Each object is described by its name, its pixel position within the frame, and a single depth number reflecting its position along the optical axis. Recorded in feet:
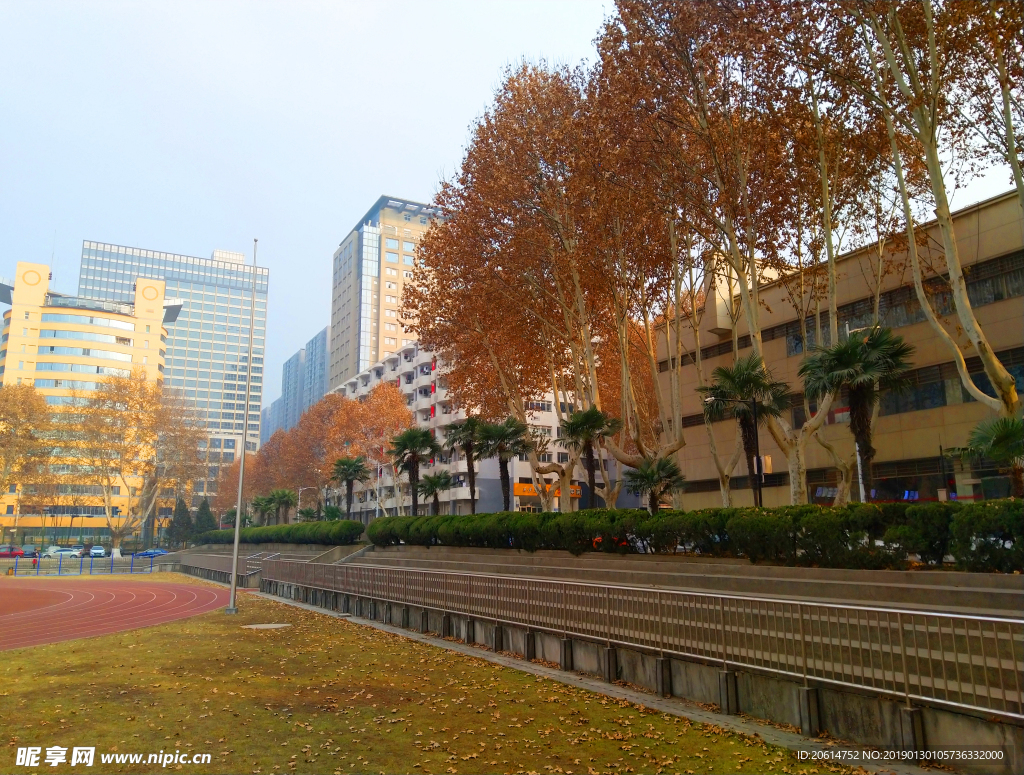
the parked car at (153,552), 235.42
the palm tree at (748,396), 69.46
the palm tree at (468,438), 116.78
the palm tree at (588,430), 89.20
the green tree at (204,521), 280.31
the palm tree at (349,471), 169.07
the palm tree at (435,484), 132.05
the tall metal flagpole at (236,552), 72.18
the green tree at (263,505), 219.82
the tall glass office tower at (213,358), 591.37
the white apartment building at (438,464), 216.54
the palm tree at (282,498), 216.74
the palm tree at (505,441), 107.45
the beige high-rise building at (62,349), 307.78
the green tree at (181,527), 277.23
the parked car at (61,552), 226.21
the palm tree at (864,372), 56.95
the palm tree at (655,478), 79.87
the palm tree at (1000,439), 43.75
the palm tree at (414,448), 132.46
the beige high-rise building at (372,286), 374.43
